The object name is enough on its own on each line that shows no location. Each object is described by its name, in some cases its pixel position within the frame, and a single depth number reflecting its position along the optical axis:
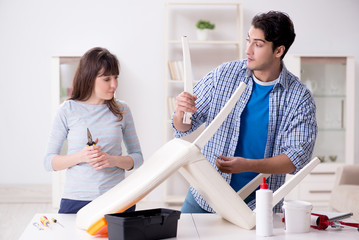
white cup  2.62
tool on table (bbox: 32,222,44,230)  2.62
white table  2.54
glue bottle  2.55
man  2.93
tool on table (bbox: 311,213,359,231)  2.67
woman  2.96
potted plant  6.46
